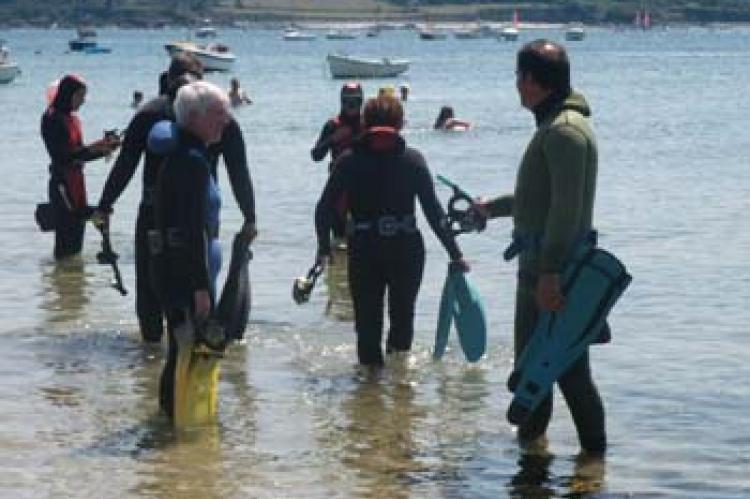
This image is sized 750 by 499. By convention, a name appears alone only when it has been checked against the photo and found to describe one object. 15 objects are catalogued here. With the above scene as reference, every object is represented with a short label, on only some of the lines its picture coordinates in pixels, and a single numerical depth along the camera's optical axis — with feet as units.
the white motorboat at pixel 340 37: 633.61
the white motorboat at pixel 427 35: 618.03
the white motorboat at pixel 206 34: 636.07
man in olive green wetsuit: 28.09
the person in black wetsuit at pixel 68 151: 51.49
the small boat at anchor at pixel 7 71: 247.50
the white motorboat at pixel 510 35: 600.39
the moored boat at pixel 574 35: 584.81
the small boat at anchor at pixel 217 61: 295.28
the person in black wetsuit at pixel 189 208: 30.73
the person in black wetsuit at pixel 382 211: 36.29
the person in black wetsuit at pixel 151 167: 35.99
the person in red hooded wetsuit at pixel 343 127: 52.13
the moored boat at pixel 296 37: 621.72
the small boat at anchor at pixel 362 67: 269.03
